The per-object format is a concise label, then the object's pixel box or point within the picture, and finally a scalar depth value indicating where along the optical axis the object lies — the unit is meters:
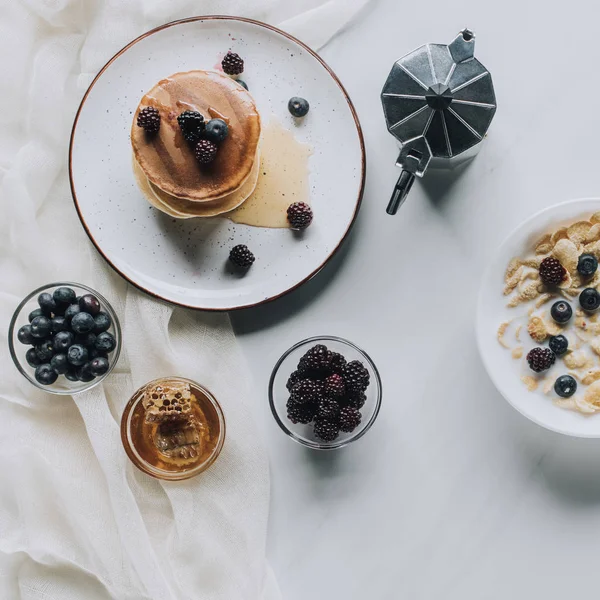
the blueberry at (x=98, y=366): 1.38
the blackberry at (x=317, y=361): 1.35
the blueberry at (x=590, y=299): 1.38
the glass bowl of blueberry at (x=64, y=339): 1.37
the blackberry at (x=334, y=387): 1.33
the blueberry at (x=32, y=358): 1.40
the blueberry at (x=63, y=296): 1.39
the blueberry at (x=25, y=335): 1.38
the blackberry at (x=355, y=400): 1.37
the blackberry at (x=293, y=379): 1.39
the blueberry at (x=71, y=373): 1.39
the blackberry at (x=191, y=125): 1.31
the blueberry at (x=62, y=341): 1.37
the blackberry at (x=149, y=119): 1.33
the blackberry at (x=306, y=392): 1.34
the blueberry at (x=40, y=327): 1.37
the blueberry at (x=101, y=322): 1.39
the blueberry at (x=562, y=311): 1.38
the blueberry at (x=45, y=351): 1.39
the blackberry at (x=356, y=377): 1.35
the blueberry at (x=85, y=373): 1.38
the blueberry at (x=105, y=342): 1.39
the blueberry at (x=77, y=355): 1.35
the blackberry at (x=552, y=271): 1.37
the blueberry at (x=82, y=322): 1.36
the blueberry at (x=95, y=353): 1.40
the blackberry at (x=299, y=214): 1.40
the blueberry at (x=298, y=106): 1.41
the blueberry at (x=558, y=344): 1.39
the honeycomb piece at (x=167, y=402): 1.41
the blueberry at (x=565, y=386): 1.39
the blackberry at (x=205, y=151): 1.32
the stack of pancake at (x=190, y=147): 1.36
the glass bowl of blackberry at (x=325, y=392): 1.34
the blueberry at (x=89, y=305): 1.39
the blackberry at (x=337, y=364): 1.36
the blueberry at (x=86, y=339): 1.39
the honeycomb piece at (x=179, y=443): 1.44
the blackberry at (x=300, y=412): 1.36
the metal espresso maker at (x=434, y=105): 1.23
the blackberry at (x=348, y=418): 1.34
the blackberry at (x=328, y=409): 1.33
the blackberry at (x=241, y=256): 1.42
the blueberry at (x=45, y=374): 1.38
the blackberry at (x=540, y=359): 1.38
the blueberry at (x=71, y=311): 1.38
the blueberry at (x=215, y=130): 1.32
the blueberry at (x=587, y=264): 1.37
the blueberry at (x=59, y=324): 1.38
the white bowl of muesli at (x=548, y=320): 1.38
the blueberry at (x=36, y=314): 1.39
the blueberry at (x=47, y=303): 1.38
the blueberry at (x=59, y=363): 1.37
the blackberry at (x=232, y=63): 1.41
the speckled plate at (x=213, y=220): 1.42
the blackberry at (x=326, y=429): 1.35
